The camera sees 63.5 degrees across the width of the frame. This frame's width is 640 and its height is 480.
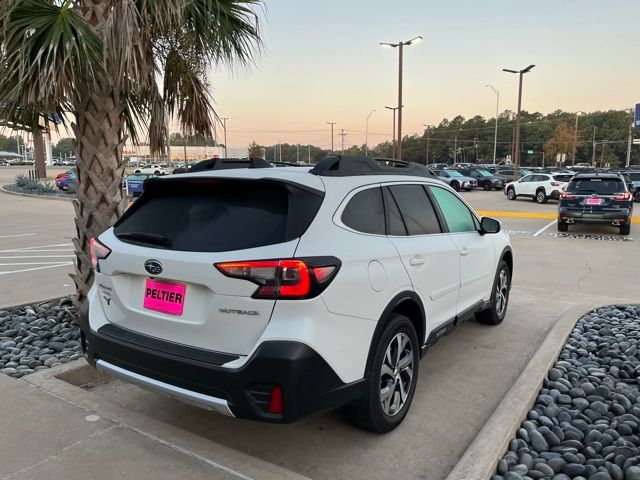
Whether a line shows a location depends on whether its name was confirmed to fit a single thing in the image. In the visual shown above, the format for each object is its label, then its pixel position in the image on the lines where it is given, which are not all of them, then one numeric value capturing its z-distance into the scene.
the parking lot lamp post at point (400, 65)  27.68
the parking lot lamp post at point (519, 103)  34.47
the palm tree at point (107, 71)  4.23
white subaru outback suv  2.61
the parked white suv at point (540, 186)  25.59
